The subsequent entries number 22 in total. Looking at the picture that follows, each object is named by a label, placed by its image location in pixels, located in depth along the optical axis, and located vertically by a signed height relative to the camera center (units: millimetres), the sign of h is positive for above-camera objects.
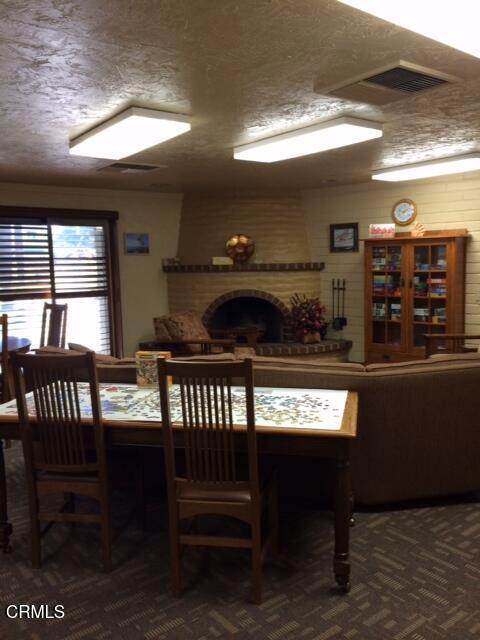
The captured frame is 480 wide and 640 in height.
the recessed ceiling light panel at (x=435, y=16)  1519 +790
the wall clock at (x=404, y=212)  6043 +720
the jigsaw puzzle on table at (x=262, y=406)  2348 -646
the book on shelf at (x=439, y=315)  5559 -462
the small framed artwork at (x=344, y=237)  6582 +480
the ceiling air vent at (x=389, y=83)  2371 +927
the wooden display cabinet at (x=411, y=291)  5469 -203
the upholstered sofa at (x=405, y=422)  2867 -839
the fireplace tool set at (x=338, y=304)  6727 -386
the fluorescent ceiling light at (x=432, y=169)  4621 +992
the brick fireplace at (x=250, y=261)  6715 +240
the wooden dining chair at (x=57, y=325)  5109 -430
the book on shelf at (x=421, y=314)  5688 -457
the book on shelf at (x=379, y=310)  6027 -424
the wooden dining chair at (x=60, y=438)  2395 -748
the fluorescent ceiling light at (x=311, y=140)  3193 +915
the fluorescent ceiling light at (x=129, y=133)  2887 +893
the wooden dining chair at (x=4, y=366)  4137 -686
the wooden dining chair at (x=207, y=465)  2160 -811
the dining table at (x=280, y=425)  2232 -660
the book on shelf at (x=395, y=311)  5887 -429
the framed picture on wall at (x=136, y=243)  6621 +468
